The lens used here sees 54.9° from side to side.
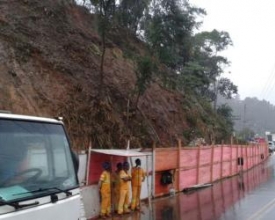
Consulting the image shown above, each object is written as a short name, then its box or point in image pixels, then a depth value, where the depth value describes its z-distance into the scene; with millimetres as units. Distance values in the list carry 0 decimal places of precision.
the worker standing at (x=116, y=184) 7530
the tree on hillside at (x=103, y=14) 10279
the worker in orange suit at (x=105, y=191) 7075
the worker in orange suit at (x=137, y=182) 7929
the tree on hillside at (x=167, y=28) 15536
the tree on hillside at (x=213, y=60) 28650
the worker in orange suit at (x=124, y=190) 7406
